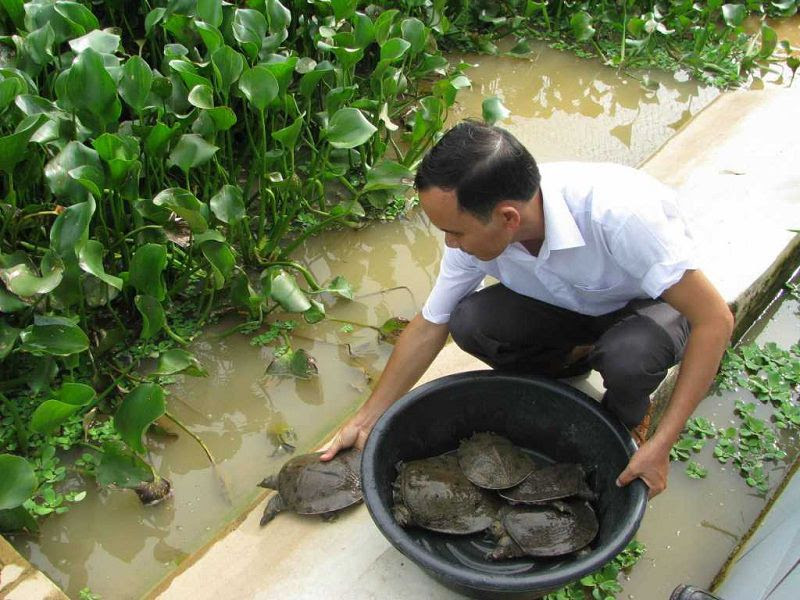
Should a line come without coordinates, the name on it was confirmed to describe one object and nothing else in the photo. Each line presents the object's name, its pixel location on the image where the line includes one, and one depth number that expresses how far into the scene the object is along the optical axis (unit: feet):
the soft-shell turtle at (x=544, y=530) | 5.84
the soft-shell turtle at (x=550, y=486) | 6.10
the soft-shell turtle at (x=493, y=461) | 6.20
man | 5.27
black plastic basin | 5.19
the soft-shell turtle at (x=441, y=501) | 6.01
